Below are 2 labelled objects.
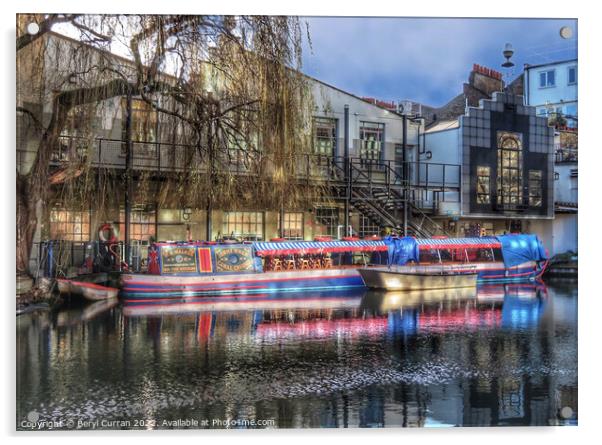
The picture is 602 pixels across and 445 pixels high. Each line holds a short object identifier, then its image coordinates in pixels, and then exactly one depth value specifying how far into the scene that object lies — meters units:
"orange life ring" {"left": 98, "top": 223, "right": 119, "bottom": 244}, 18.20
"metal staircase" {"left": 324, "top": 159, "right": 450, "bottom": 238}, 21.05
